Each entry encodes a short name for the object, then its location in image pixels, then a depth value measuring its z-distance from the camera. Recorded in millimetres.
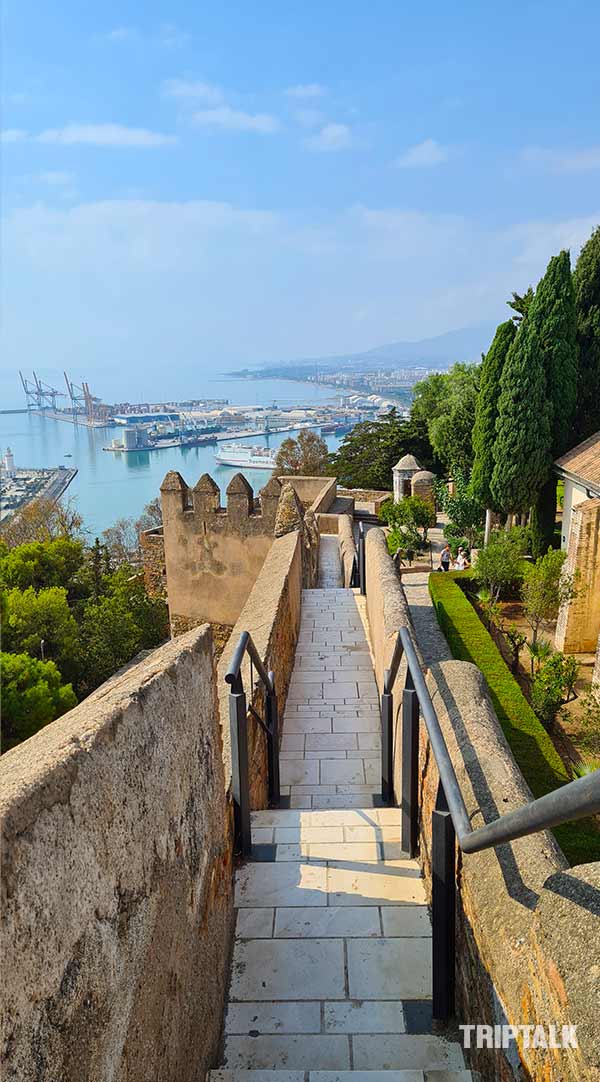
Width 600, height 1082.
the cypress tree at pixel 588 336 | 18609
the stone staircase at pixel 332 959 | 2459
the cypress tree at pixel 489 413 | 19578
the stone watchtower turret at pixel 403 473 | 26734
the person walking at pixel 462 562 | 19469
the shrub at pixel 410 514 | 21766
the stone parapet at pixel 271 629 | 4461
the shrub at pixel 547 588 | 13484
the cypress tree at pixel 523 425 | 17859
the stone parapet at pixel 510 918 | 1529
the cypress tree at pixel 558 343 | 17797
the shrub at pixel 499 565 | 15296
